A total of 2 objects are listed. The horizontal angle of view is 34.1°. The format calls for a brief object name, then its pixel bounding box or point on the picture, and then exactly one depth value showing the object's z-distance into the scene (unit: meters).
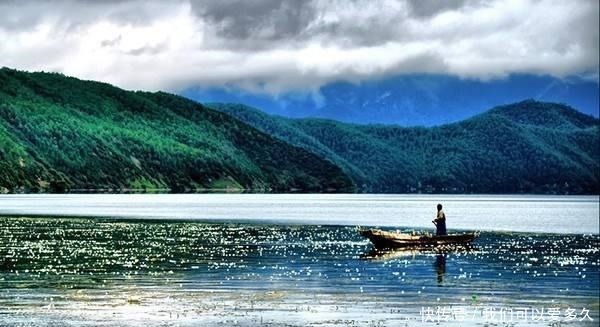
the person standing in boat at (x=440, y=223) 87.25
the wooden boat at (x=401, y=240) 86.56
